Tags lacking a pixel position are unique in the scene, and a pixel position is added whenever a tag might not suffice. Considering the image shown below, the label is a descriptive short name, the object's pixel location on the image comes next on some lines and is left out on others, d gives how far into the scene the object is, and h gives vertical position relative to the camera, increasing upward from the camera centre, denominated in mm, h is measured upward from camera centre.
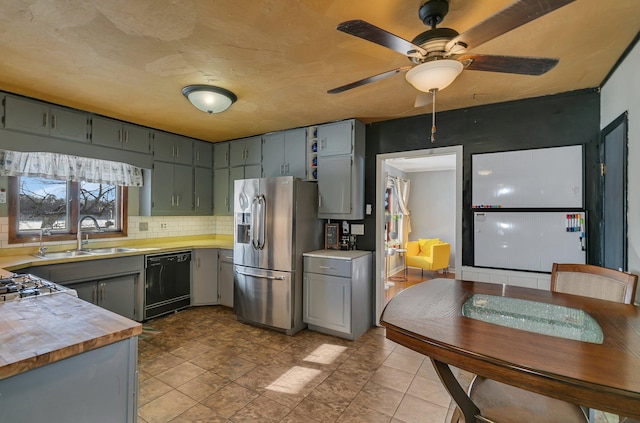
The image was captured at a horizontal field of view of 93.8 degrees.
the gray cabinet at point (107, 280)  2850 -726
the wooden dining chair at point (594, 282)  1664 -422
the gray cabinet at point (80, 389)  1000 -663
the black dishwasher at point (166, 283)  3610 -917
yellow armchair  5941 -888
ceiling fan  1200 +764
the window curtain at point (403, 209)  7043 +76
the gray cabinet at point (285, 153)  3844 +780
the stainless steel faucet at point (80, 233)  3397 -259
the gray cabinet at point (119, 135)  3375 +911
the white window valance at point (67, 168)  2893 +469
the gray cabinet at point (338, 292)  3204 -896
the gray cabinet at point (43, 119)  2770 +908
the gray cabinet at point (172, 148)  3980 +884
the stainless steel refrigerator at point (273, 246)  3365 -406
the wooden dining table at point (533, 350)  868 -480
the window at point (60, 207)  3076 +46
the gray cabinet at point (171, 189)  3980 +309
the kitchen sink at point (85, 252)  3016 -459
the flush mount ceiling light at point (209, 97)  2582 +1008
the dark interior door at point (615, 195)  2029 +139
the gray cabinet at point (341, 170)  3498 +500
